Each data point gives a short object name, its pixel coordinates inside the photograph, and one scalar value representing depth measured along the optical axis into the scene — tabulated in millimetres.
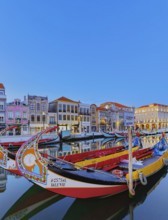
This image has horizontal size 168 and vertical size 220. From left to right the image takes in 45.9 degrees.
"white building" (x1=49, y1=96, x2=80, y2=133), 49375
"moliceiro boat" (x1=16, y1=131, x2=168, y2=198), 6672
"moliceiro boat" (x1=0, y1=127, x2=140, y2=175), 9356
